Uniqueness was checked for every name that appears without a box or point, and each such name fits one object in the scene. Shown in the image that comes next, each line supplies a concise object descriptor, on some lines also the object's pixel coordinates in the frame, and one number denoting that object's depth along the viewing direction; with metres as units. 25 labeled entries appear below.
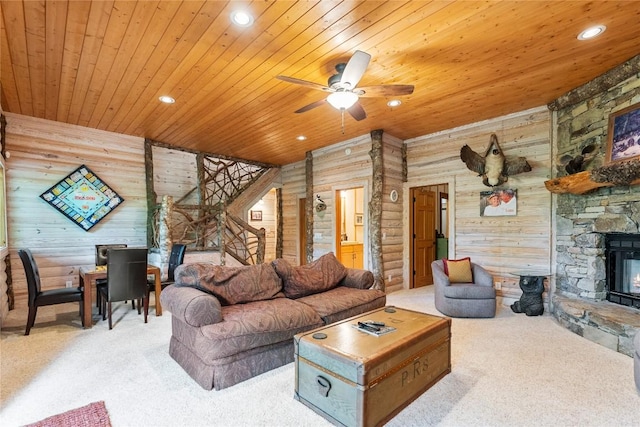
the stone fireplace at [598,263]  3.19
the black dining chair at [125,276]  3.76
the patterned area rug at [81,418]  1.92
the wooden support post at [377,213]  5.45
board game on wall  5.04
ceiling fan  2.63
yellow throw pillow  4.48
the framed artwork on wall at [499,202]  4.71
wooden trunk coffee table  1.85
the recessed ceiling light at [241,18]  2.40
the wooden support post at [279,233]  8.15
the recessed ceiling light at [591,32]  2.61
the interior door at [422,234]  6.16
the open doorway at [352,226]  7.22
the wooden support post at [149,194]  5.83
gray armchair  4.11
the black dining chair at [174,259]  4.92
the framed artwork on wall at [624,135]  3.19
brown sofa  2.39
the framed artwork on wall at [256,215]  9.27
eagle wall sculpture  4.64
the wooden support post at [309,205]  6.91
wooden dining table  3.69
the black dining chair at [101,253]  4.82
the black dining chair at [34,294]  3.43
